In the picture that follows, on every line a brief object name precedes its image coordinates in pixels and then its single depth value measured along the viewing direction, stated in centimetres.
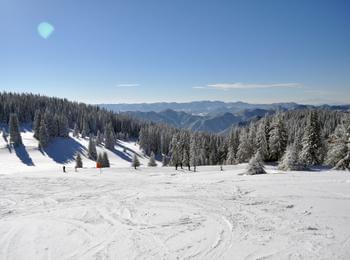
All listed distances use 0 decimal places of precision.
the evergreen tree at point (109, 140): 11582
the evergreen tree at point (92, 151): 9524
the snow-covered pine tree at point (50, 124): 10538
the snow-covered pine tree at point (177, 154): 5734
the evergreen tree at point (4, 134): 9855
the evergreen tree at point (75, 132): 12412
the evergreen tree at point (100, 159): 6976
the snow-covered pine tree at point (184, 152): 5872
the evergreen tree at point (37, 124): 10212
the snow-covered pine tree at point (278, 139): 4947
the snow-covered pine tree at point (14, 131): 8831
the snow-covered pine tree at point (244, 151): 5515
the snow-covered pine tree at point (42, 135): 9350
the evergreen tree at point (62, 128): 11378
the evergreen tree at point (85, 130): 12925
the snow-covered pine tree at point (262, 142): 5109
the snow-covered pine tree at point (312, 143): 4328
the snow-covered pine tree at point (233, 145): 6348
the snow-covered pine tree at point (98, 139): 11906
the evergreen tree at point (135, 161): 6276
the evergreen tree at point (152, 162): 7356
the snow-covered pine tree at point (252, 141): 5450
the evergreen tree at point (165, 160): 10125
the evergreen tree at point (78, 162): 6738
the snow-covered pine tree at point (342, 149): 3466
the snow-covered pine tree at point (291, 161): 3628
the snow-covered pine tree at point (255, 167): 3228
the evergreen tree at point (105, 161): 7061
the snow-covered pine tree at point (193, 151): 6211
